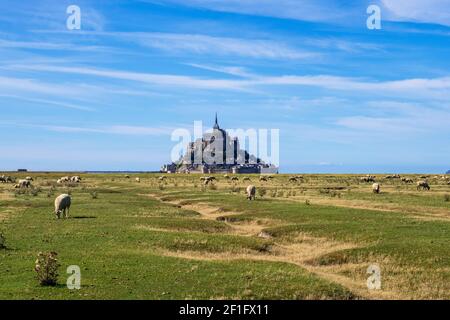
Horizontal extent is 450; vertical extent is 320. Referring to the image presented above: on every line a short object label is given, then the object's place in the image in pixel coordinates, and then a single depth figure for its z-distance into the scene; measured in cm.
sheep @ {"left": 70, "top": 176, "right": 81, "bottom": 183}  13018
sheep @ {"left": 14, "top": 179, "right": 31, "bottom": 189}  9554
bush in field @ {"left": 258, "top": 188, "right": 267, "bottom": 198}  7505
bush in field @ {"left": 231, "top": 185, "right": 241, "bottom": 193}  8455
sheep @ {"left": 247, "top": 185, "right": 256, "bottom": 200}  6560
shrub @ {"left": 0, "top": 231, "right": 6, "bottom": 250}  2930
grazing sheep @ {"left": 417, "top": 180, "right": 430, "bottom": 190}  9019
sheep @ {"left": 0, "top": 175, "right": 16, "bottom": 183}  12525
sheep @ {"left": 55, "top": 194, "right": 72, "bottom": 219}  4422
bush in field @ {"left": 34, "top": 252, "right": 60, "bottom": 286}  2161
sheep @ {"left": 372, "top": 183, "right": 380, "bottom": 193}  7865
